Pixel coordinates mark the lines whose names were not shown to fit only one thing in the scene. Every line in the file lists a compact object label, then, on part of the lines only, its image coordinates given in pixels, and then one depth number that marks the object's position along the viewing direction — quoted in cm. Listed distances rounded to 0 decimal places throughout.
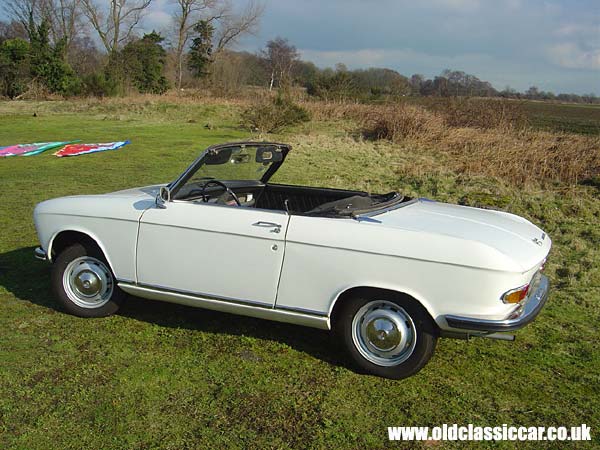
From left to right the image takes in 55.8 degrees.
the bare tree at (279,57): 5532
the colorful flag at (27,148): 1606
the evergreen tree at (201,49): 5325
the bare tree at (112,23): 5225
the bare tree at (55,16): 4984
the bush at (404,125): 1828
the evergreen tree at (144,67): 4484
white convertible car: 358
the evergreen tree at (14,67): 4072
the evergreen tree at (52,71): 4155
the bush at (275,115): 2438
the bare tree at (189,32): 5325
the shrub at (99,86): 4034
